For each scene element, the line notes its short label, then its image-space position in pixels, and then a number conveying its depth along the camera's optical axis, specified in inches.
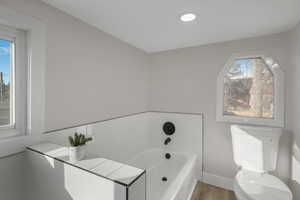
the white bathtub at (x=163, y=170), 67.3
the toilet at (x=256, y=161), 52.9
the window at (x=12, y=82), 44.1
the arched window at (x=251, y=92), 72.1
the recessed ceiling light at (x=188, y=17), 55.7
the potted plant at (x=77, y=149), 37.9
